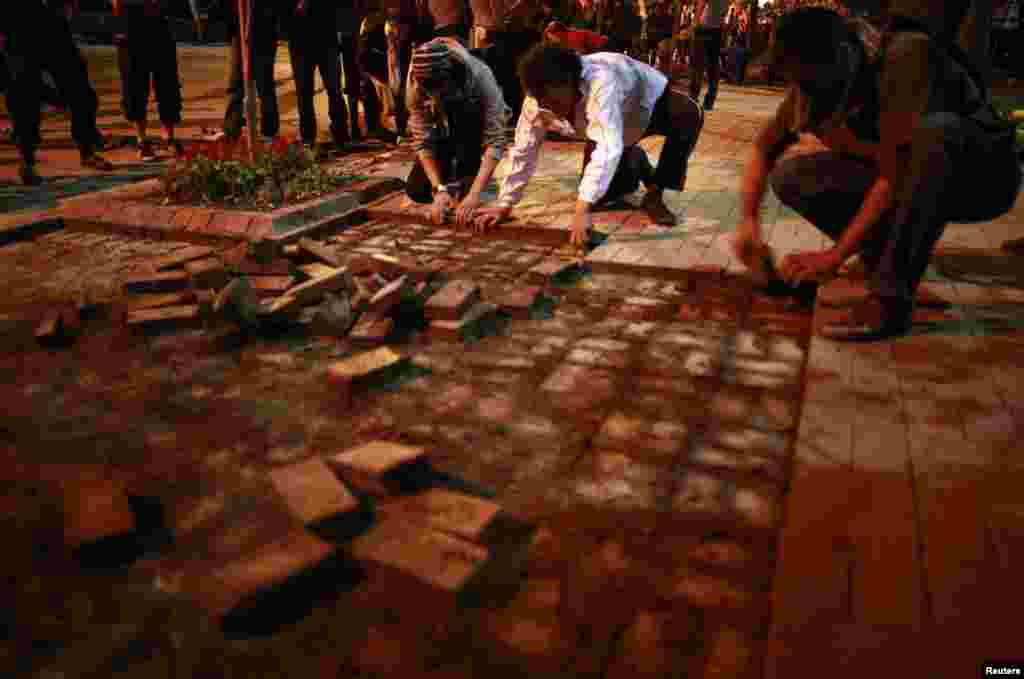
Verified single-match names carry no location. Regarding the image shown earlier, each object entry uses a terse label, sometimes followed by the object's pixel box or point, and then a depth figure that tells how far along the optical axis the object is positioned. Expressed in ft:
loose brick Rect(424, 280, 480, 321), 9.87
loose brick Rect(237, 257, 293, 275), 11.62
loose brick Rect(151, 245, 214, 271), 11.78
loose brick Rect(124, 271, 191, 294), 10.92
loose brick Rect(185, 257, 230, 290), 11.14
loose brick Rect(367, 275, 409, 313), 10.06
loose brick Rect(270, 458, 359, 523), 5.68
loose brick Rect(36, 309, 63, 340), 9.41
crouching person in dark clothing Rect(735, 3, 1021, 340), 8.21
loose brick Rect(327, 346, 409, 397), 8.13
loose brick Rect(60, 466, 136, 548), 5.49
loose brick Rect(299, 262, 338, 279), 11.55
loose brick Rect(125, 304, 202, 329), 9.84
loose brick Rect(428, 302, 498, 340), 9.62
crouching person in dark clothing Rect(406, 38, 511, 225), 14.32
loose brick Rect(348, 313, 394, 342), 9.57
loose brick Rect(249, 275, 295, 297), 11.00
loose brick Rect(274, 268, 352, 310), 10.42
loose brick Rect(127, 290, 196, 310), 10.39
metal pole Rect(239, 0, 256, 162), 15.64
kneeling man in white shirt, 12.33
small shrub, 15.55
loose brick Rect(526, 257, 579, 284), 11.84
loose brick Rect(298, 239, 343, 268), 12.18
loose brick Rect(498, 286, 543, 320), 10.43
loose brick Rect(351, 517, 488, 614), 5.07
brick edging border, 14.26
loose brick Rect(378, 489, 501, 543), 5.56
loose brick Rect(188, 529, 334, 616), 4.90
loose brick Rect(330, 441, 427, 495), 6.13
